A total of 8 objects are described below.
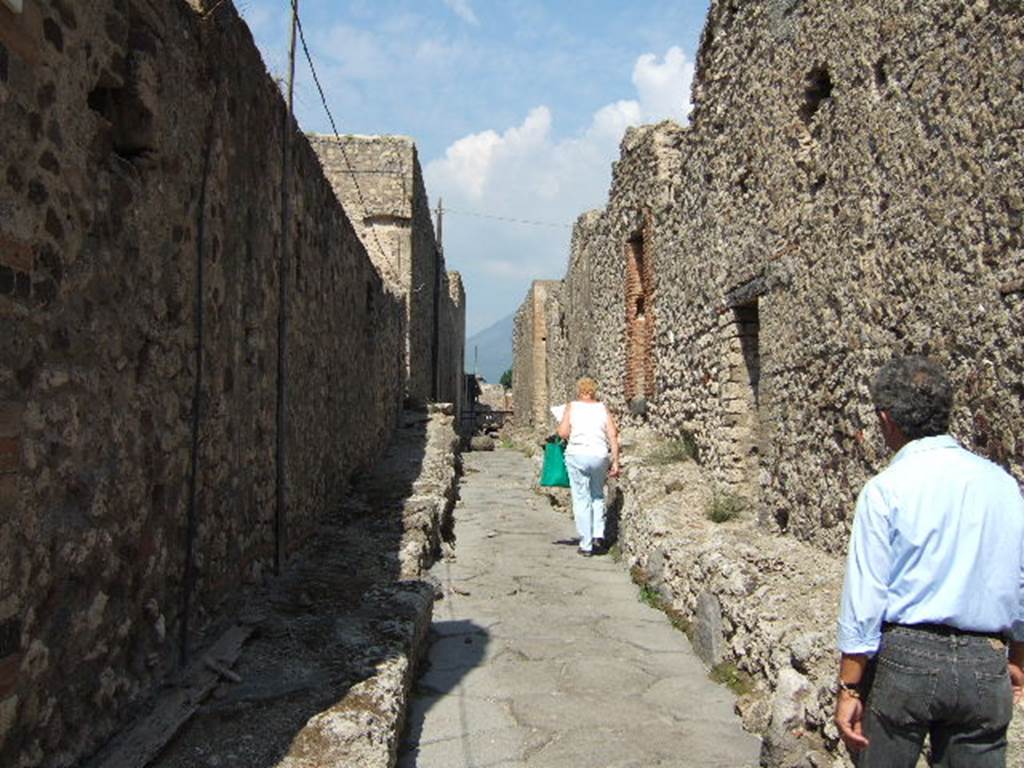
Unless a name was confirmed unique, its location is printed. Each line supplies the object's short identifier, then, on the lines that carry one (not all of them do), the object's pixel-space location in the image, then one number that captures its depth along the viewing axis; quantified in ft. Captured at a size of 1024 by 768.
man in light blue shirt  7.19
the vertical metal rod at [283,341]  17.12
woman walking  24.81
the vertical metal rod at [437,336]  68.74
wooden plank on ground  8.66
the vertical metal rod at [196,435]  11.49
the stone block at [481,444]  62.95
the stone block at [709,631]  15.28
